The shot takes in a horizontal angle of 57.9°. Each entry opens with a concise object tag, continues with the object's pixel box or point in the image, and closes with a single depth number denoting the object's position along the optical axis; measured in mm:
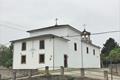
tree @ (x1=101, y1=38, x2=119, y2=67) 36731
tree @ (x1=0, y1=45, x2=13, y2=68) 28090
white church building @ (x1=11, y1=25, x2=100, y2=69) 16002
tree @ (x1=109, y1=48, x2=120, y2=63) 26528
